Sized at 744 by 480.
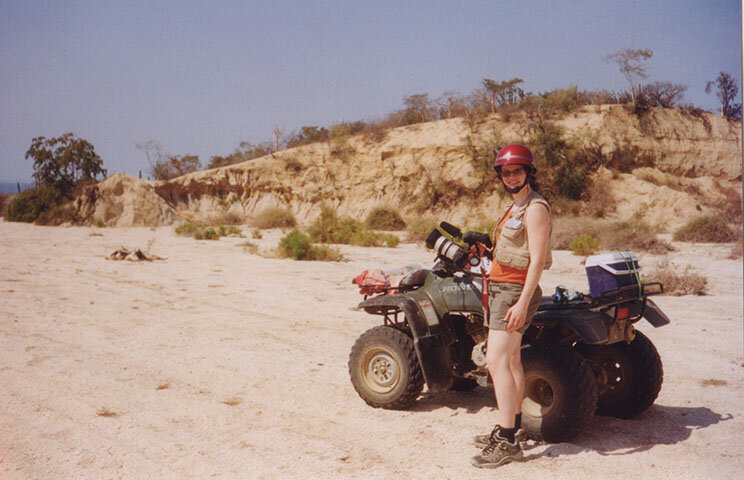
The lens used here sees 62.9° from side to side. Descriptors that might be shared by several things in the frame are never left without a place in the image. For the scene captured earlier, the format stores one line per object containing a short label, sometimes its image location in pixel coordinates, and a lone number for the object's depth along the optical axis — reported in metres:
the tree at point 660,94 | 28.64
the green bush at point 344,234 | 19.48
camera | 4.31
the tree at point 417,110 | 35.12
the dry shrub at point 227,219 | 33.41
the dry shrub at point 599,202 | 23.75
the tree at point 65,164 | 31.92
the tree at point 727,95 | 22.34
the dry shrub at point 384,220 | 28.08
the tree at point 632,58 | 23.53
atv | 4.04
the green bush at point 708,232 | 17.20
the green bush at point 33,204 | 30.72
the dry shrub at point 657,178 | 25.87
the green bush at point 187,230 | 23.94
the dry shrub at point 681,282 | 10.26
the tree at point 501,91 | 30.05
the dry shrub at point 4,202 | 33.81
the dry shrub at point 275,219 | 29.73
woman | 3.60
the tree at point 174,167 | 39.94
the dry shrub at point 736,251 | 14.32
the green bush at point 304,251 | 15.37
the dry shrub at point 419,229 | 21.50
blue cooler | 4.25
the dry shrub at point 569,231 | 17.34
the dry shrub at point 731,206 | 18.44
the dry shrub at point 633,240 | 15.57
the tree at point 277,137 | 38.25
